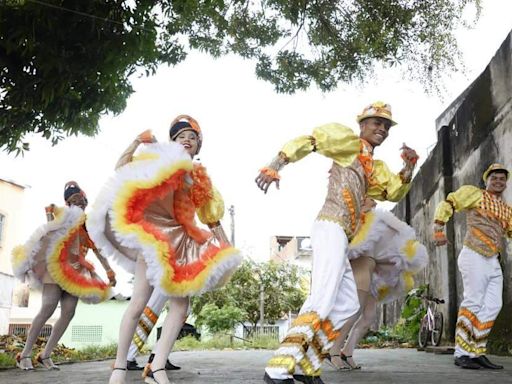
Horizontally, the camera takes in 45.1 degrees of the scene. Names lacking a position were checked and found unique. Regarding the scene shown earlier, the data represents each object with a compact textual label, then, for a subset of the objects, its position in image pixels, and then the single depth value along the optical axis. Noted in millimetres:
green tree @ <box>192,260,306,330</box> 25656
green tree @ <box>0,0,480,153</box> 5895
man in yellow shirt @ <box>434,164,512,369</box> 5836
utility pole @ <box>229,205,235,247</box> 31734
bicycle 9016
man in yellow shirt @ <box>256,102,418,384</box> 3494
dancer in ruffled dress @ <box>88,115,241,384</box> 3668
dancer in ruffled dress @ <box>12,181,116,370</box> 5836
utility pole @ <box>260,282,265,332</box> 24906
